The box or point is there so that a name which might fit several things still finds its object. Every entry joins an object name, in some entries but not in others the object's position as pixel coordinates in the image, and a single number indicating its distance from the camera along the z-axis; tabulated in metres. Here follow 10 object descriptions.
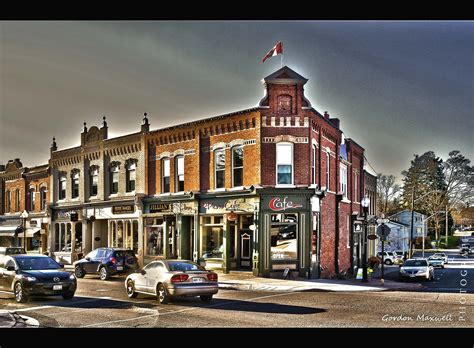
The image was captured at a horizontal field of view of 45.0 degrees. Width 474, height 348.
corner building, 24.84
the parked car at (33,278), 15.80
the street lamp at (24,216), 21.77
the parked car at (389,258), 38.33
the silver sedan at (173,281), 15.70
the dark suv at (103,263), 21.39
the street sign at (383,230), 21.09
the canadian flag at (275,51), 14.70
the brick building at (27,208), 21.30
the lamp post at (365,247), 23.14
